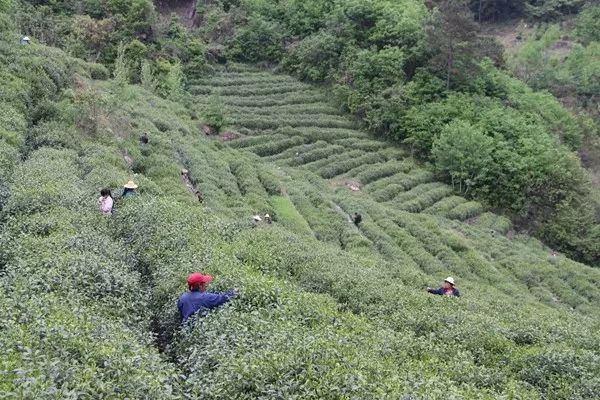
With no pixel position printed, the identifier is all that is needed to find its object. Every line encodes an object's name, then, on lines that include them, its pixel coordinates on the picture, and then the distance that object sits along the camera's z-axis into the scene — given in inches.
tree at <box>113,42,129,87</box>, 1435.8
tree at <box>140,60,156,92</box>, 1863.9
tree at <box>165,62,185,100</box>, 1911.0
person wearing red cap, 418.9
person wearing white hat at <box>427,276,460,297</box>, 701.3
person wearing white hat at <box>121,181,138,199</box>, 719.1
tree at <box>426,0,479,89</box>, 2032.5
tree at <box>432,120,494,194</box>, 1840.6
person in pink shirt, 661.3
